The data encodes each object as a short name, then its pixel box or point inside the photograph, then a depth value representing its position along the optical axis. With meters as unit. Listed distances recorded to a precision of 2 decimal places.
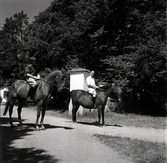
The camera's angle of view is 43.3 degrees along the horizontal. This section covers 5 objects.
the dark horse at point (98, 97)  10.32
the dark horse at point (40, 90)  8.65
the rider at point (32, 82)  8.77
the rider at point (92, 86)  10.19
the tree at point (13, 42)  15.98
